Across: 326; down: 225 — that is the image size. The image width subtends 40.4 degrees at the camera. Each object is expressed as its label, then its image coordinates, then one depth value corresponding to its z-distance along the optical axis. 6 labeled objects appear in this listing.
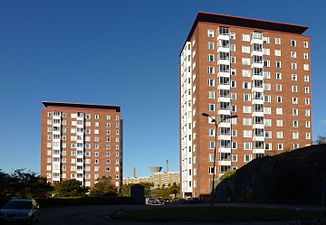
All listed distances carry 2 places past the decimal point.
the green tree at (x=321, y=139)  104.68
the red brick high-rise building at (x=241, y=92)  97.06
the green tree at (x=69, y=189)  109.93
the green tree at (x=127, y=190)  146.90
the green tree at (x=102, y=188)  123.68
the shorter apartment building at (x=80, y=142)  151.25
